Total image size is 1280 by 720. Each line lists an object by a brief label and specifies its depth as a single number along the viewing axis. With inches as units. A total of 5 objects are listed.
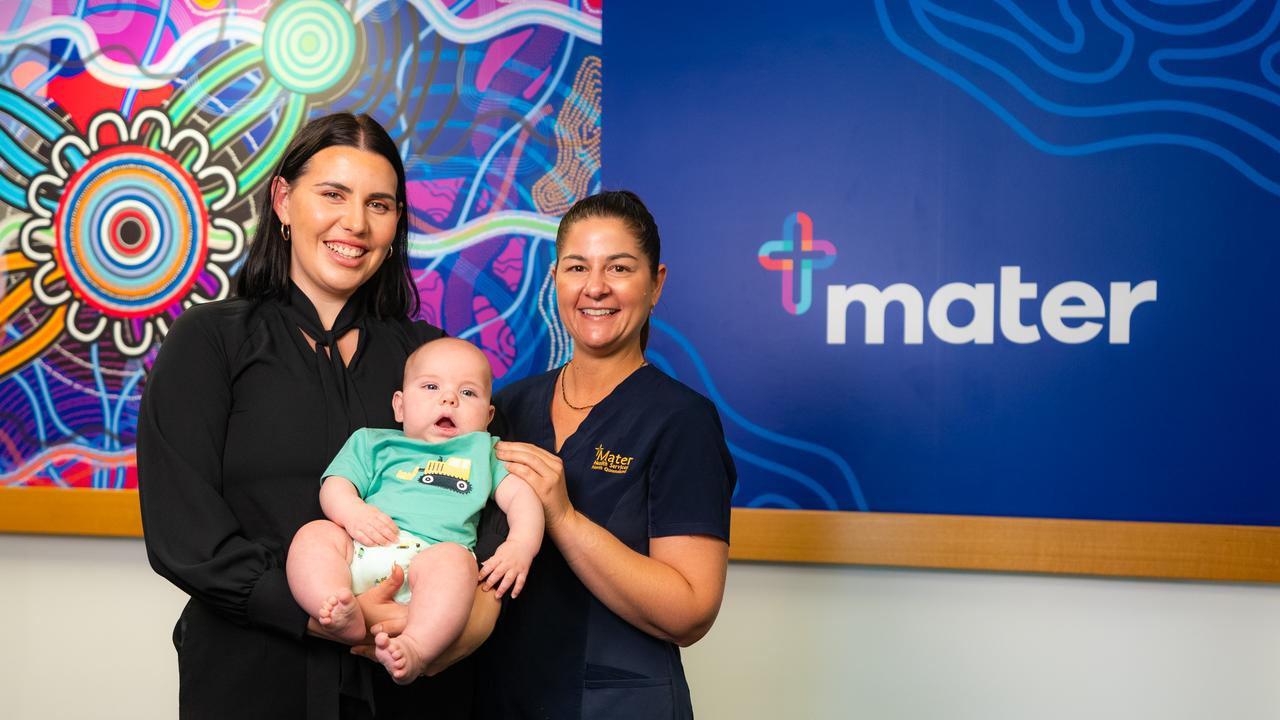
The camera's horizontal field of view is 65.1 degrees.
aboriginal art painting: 112.3
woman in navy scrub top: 63.8
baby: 55.3
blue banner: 98.8
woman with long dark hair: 57.3
